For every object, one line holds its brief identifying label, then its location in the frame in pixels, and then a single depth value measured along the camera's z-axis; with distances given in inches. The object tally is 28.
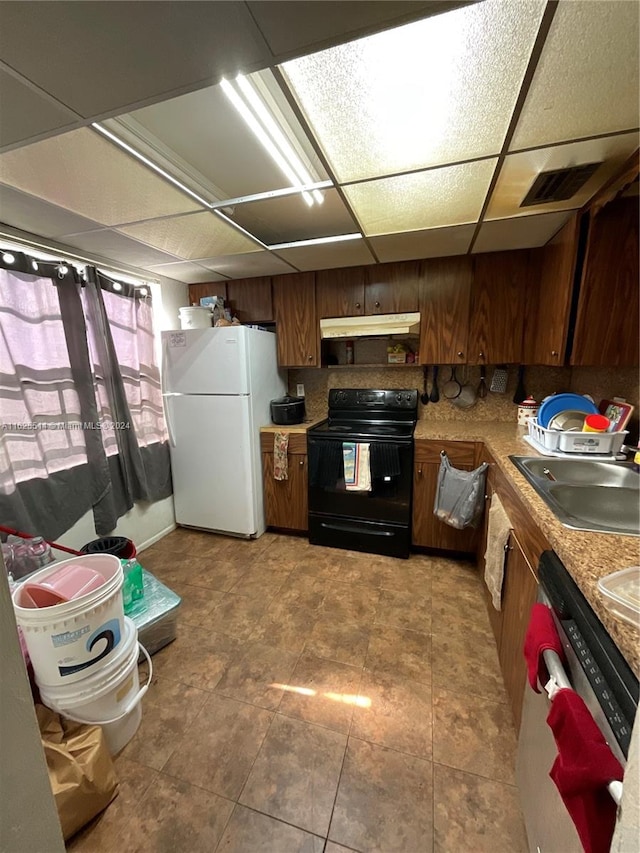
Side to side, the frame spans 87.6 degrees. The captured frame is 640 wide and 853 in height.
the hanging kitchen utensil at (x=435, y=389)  111.0
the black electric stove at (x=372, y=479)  93.9
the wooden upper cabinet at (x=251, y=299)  112.7
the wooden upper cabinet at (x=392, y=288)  98.6
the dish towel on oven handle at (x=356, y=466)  95.0
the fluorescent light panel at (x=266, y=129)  39.6
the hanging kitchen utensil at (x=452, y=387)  110.0
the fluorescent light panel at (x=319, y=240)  78.7
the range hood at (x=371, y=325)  97.5
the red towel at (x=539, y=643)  31.3
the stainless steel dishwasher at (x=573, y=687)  22.2
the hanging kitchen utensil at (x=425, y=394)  112.3
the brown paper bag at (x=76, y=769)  39.4
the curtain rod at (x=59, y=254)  71.8
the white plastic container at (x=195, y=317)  105.9
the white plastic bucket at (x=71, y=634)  42.4
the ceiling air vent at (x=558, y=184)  53.9
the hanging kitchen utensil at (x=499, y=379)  104.4
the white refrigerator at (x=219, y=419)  100.3
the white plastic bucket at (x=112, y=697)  44.3
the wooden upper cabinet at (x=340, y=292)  103.4
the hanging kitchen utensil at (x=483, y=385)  107.2
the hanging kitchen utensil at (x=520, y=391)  102.7
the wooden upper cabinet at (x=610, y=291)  58.7
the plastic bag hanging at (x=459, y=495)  81.7
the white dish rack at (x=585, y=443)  60.2
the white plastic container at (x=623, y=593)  24.7
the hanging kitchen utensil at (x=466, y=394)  108.7
